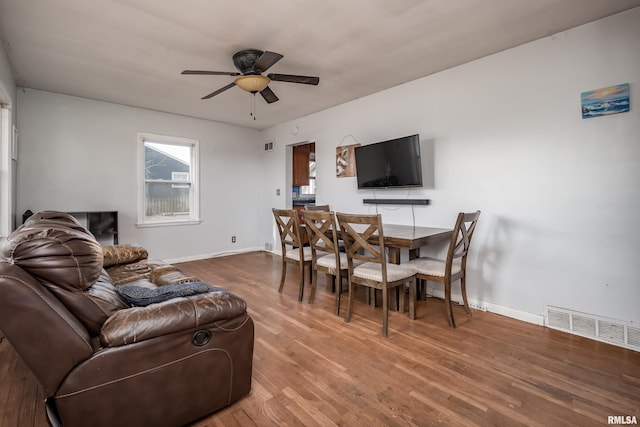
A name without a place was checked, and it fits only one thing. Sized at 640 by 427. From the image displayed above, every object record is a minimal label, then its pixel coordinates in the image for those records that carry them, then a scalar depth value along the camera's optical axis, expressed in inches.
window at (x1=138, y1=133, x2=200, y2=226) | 185.6
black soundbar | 134.1
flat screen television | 130.2
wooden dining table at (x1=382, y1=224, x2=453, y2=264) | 100.2
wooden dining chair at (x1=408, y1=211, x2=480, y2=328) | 97.0
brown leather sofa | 42.7
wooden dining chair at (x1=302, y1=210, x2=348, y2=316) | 108.3
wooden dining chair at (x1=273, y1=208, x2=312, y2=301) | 123.3
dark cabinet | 229.6
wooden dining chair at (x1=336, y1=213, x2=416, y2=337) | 94.1
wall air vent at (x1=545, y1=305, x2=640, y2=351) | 86.3
